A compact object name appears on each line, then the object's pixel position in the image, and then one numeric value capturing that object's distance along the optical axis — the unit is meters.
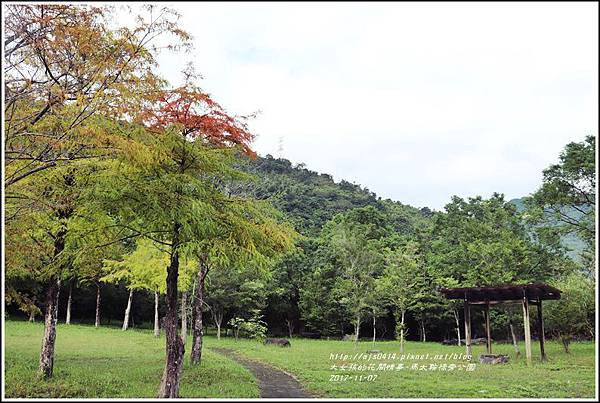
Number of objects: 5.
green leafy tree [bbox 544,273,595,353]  22.03
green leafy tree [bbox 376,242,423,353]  26.36
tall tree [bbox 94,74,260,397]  7.49
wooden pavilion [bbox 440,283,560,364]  18.27
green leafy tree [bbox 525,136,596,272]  17.50
